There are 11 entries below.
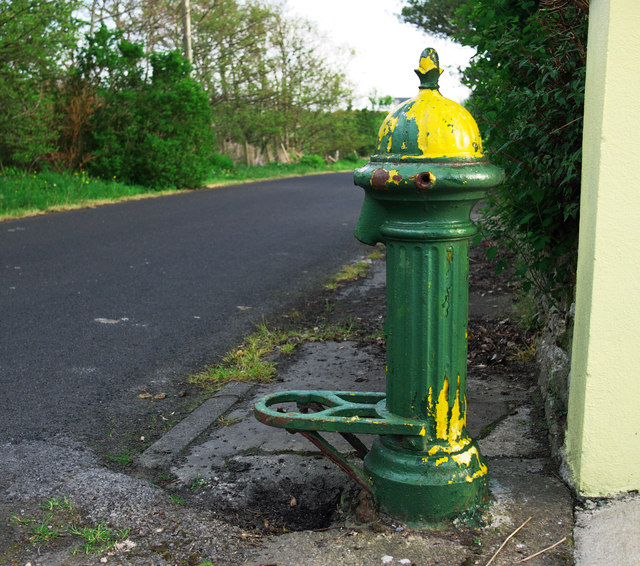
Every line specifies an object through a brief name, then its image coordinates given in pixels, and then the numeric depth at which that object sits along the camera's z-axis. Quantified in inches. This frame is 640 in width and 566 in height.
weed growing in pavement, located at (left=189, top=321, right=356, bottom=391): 133.0
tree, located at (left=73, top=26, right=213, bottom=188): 514.3
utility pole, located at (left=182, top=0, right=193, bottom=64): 710.5
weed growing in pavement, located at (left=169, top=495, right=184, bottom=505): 87.6
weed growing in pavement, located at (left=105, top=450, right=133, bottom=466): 99.8
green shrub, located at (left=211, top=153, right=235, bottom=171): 773.2
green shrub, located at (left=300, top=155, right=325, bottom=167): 1094.4
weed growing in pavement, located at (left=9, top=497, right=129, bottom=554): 77.8
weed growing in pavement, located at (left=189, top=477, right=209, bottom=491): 92.0
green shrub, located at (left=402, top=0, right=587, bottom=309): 96.0
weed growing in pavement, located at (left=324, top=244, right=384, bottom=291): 220.1
